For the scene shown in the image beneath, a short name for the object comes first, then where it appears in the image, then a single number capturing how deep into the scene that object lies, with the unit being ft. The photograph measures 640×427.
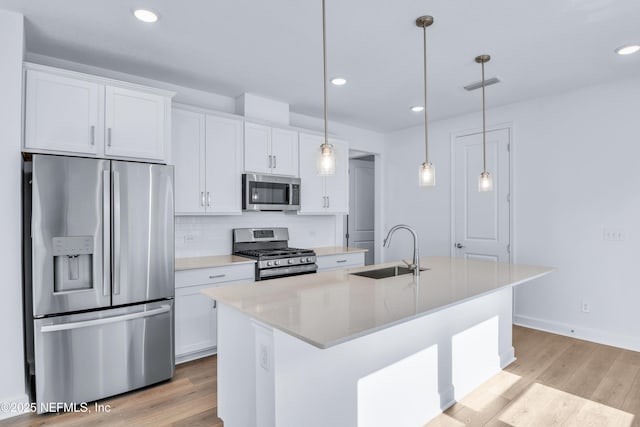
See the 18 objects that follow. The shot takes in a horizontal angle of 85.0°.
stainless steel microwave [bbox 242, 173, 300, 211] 12.25
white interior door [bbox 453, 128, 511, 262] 14.24
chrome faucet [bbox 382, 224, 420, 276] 8.35
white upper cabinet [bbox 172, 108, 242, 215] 10.95
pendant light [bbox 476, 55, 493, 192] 9.84
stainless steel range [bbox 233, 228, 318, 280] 11.63
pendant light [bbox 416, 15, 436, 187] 8.61
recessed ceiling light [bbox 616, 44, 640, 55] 9.08
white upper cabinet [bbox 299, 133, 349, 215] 14.05
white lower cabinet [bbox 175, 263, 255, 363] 10.13
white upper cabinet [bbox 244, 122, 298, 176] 12.40
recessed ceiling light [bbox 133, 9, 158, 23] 7.48
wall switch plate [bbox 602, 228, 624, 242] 11.50
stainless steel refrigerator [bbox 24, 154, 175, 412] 7.63
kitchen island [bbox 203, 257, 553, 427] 5.37
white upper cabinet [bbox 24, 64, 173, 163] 7.88
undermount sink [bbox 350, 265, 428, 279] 9.01
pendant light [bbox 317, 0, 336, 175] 7.07
